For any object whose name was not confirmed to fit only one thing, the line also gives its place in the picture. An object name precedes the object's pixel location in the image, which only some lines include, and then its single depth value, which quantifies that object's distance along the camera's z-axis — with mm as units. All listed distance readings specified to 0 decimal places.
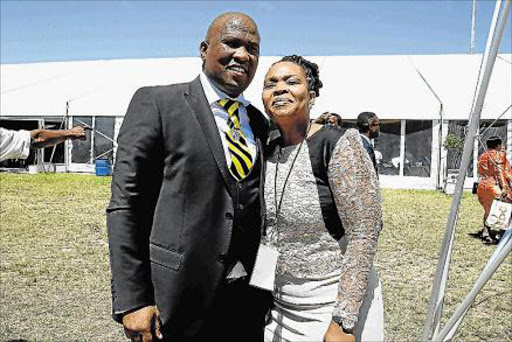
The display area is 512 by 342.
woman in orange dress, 7777
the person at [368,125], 6230
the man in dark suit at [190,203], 1797
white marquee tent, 15359
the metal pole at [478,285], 1658
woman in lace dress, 1749
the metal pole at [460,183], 1762
